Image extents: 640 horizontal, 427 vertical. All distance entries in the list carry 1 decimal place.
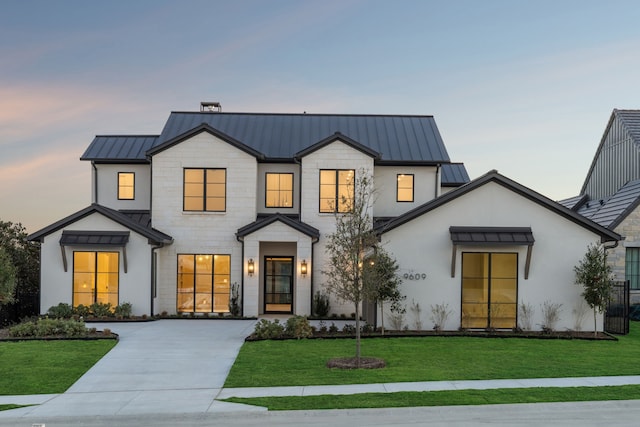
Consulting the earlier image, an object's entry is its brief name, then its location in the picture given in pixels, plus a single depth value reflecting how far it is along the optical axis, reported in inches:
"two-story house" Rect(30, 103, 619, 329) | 823.1
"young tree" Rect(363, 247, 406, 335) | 745.4
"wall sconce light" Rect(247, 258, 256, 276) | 987.9
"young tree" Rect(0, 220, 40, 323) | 995.9
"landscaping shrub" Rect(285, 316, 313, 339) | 754.8
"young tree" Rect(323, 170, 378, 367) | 625.3
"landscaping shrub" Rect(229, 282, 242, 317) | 997.8
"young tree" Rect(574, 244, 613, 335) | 784.3
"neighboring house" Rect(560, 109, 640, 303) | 1122.7
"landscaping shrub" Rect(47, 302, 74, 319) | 914.7
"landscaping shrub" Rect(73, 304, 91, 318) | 928.3
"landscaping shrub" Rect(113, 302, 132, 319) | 926.5
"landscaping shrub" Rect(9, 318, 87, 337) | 758.5
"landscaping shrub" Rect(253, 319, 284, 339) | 746.2
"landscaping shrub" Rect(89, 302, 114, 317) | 928.9
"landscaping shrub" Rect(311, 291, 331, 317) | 989.2
